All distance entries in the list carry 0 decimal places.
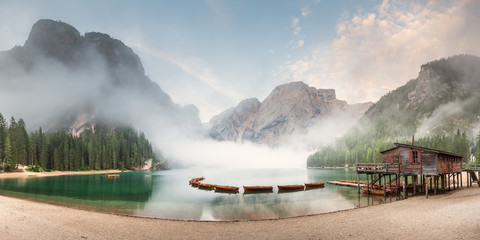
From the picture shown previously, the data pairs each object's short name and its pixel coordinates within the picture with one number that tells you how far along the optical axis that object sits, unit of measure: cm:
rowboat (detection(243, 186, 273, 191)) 5694
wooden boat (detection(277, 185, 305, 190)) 5872
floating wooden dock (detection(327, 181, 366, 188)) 6142
